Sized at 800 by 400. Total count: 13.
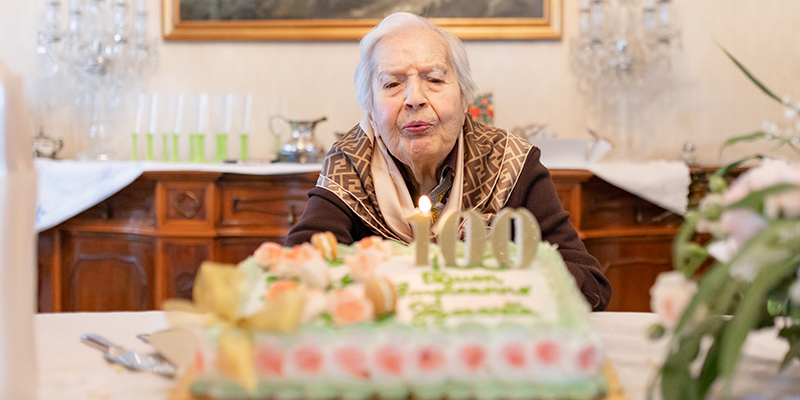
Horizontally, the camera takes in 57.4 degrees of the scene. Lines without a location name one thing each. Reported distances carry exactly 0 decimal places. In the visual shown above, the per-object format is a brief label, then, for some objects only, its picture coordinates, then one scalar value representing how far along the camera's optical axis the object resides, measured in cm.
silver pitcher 320
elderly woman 179
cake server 88
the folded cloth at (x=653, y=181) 292
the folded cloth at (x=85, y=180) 295
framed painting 354
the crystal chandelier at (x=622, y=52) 348
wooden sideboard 296
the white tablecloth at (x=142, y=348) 83
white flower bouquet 63
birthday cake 70
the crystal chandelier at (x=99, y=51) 350
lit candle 100
